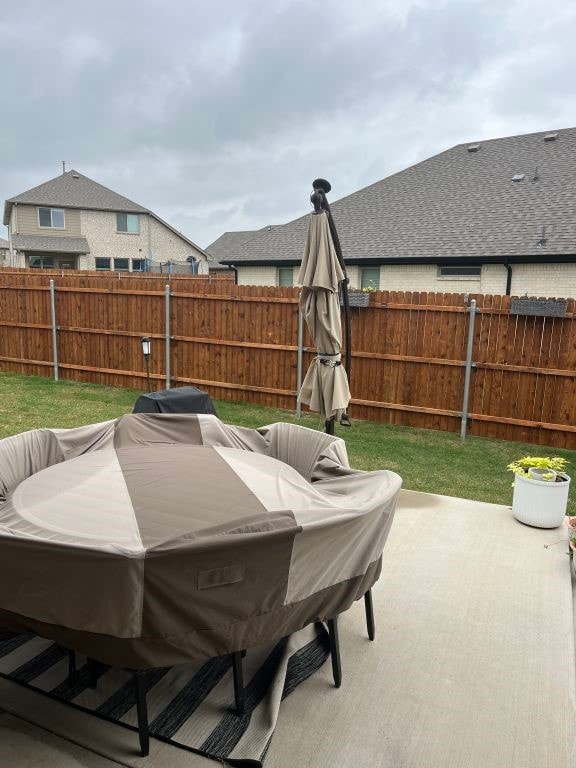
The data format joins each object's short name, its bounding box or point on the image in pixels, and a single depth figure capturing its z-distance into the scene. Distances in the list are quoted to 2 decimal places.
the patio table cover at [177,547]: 1.88
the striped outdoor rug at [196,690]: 2.31
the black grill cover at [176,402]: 5.13
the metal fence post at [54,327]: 11.32
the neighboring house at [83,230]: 31.08
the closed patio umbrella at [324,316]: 5.34
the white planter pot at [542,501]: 4.55
